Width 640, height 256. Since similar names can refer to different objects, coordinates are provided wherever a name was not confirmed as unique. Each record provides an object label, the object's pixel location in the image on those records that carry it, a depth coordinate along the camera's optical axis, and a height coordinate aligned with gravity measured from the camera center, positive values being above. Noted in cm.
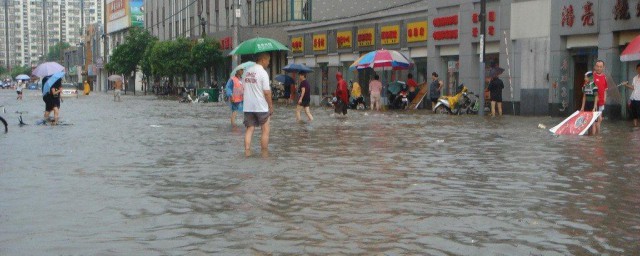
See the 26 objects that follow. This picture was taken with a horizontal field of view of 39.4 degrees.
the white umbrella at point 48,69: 2454 +43
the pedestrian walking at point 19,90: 6186 -39
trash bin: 5268 -49
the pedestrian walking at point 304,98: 2544 -37
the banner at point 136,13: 11394 +915
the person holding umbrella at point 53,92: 2300 -20
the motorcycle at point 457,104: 3027 -63
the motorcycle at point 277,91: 5275 -36
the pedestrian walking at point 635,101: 2047 -35
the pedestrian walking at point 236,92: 2217 -18
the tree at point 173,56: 7144 +230
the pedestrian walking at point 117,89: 5601 -31
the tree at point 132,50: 9031 +351
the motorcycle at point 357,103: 3725 -75
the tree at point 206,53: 6744 +242
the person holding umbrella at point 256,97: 1343 -18
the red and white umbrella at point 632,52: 2159 +84
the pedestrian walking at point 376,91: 3534 -23
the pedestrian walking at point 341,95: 2917 -32
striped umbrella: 3528 +98
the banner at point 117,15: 11744 +964
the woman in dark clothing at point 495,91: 2898 -18
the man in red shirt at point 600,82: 1838 +8
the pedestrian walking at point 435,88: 3322 -10
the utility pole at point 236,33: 4664 +275
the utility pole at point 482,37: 2778 +150
